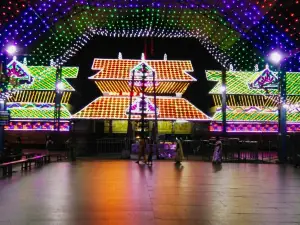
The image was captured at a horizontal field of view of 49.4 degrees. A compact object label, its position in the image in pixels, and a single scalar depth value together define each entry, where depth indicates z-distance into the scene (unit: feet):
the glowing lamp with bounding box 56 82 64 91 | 81.45
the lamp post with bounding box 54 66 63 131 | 81.68
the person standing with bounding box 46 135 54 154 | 75.21
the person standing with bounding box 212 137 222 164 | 57.14
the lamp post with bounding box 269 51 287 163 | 60.84
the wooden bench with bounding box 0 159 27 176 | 39.50
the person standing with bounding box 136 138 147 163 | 55.80
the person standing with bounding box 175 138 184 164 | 56.69
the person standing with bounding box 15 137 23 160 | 50.60
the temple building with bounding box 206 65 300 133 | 87.97
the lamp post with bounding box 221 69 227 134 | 78.46
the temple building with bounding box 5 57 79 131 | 86.20
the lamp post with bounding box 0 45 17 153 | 52.19
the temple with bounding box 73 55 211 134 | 81.16
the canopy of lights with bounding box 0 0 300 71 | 52.17
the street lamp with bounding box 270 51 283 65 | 54.71
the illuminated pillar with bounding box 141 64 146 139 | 66.99
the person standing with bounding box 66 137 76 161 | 61.44
